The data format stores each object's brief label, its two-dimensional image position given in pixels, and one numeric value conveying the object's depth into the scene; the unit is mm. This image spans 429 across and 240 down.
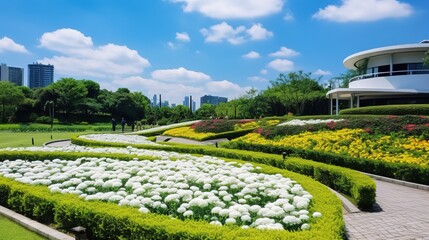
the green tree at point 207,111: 72369
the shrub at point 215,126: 26594
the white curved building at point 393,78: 28703
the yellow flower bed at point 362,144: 11047
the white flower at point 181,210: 4973
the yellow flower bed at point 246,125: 27078
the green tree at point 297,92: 48344
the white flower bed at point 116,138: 18556
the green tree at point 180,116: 57991
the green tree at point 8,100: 57625
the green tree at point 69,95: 63406
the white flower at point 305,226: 4352
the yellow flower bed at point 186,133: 24588
